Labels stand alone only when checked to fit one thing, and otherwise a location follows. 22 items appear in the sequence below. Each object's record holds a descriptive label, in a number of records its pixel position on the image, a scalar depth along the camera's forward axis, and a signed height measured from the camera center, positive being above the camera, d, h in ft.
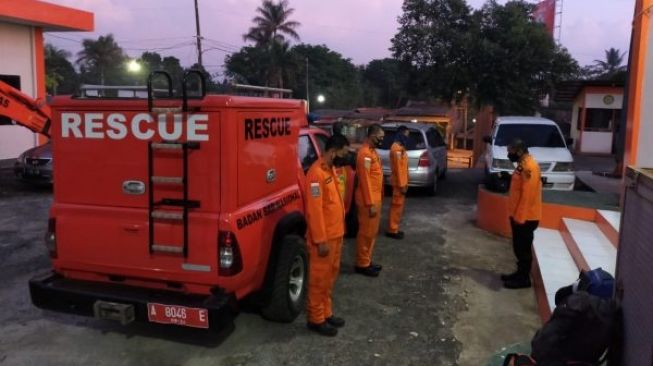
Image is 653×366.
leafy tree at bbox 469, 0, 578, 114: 59.47 +7.09
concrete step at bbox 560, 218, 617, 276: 19.57 -4.92
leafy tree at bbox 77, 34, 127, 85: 211.61 +21.18
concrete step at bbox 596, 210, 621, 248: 21.74 -4.27
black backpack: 10.02 -3.93
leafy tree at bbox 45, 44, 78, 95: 145.38 +13.98
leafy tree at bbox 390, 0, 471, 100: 60.29 +8.59
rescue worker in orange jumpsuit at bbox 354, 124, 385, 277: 21.36 -3.51
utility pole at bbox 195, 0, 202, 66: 106.32 +14.78
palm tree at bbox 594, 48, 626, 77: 251.60 +30.85
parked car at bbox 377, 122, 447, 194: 38.06 -2.69
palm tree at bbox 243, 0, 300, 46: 171.01 +28.43
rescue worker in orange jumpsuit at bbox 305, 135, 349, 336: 15.15 -3.21
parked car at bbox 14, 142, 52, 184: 39.19 -4.13
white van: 34.19 -1.82
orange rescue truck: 13.35 -2.48
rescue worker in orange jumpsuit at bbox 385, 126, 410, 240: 26.86 -3.24
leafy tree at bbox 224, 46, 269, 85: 168.55 +15.97
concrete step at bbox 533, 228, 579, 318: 18.05 -5.52
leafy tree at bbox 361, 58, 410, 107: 65.46 +12.36
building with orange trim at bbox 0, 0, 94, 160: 53.21 +6.05
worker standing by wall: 19.47 -3.10
